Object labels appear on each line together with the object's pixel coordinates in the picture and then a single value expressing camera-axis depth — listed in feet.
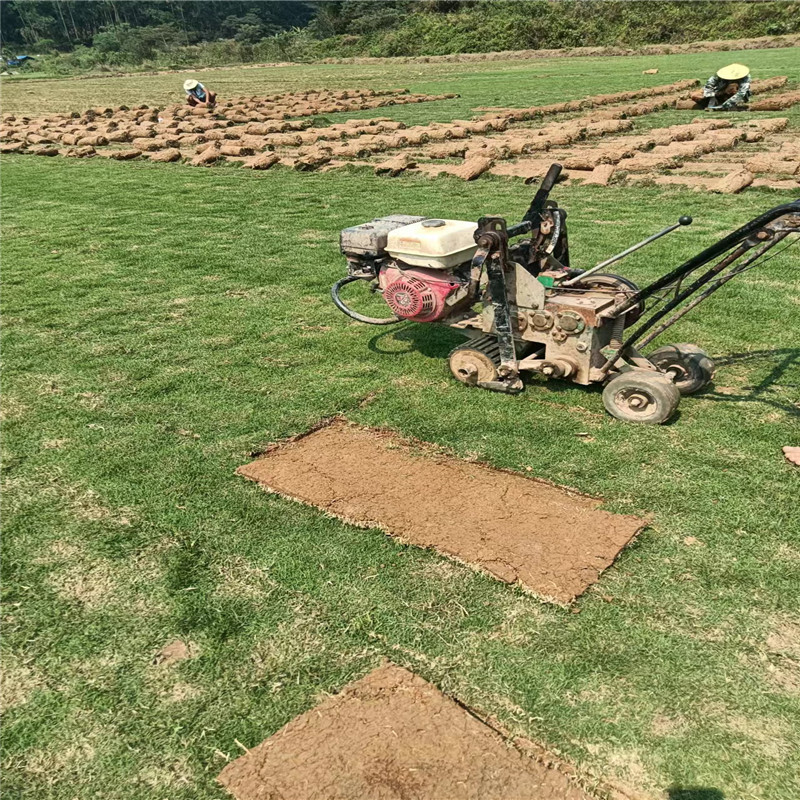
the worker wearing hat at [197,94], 87.54
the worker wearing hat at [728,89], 62.80
